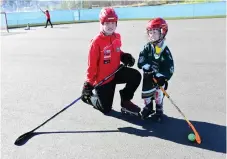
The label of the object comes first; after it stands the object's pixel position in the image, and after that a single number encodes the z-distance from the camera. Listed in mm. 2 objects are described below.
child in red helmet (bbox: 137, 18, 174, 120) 3406
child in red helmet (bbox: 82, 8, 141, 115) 3678
